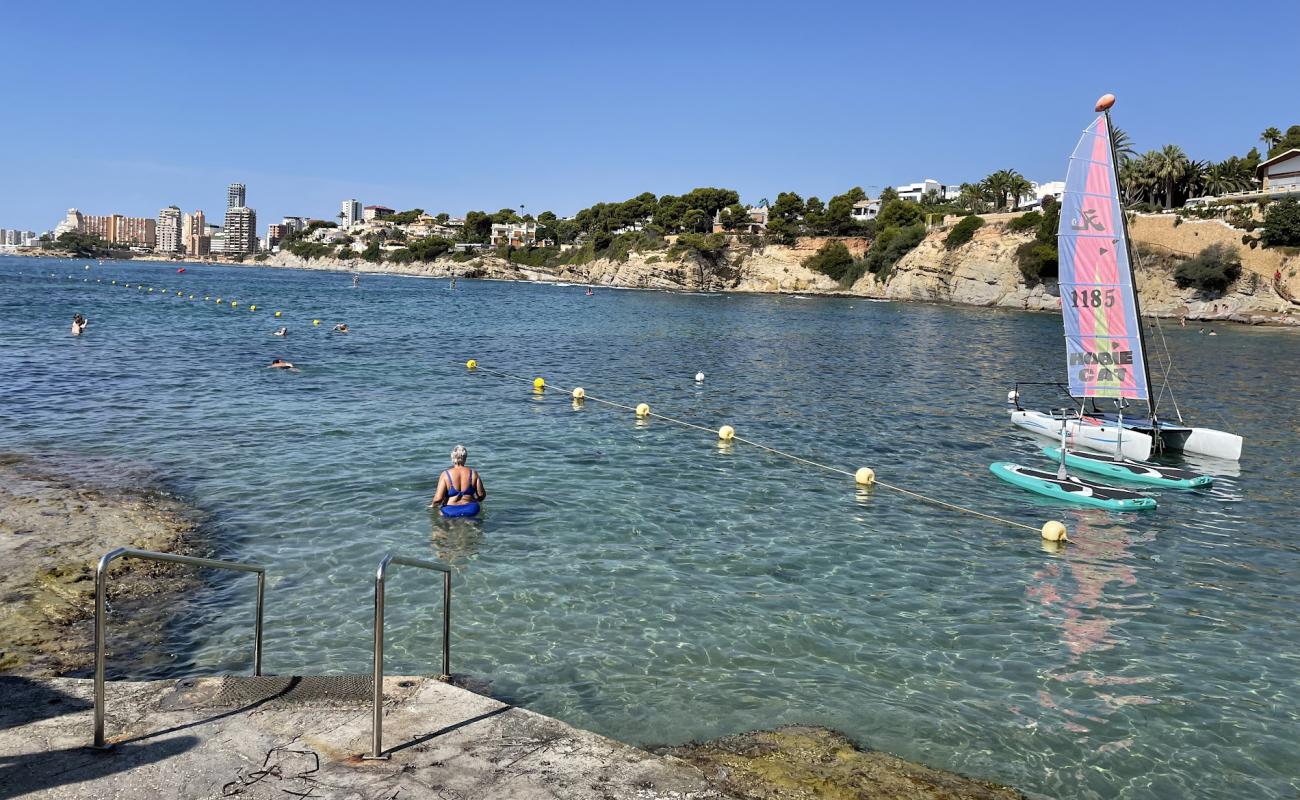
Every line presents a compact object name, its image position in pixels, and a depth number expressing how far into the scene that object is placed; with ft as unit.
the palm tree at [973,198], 476.13
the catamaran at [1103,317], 75.20
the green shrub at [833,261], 462.19
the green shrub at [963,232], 372.79
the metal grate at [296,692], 23.67
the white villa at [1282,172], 306.76
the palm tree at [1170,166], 348.18
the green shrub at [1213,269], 279.90
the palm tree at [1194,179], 352.28
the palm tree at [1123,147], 381.73
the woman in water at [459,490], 49.80
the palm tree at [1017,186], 455.22
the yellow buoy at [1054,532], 50.65
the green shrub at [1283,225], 270.46
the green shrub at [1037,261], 323.39
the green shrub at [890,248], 415.03
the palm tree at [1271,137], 364.99
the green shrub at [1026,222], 350.23
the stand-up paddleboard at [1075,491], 59.47
